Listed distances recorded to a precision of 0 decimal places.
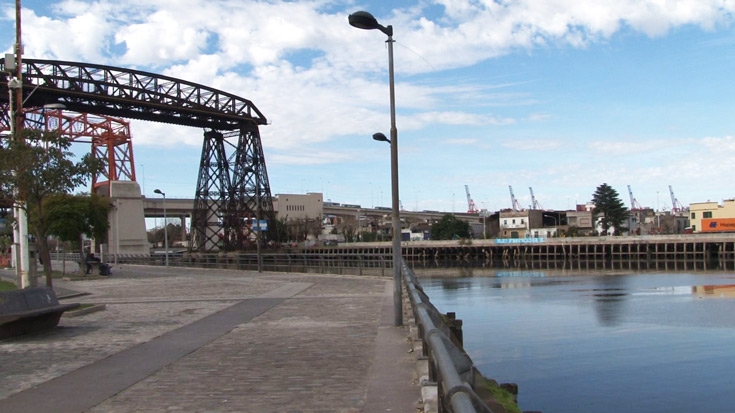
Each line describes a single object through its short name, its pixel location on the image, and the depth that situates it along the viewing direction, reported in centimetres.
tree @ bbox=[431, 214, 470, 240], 13988
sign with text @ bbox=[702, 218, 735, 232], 10392
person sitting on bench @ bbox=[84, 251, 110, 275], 3925
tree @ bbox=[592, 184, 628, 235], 12776
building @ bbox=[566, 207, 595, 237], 13309
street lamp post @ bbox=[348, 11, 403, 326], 1336
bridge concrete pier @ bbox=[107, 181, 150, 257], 7238
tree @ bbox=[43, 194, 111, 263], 3691
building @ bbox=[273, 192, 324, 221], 16451
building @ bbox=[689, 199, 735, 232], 10450
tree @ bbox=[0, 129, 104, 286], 1747
